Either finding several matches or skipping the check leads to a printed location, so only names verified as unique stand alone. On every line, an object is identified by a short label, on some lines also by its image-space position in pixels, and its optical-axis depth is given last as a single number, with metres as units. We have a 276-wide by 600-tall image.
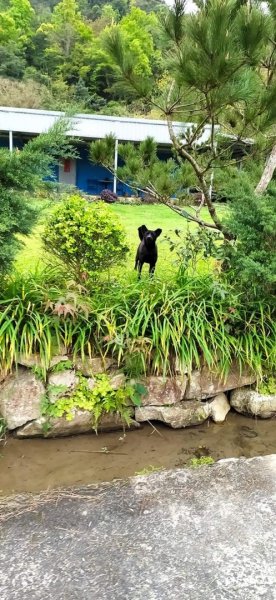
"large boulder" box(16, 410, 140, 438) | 2.77
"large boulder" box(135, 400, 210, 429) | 2.97
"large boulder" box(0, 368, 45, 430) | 2.73
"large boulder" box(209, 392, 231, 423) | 3.09
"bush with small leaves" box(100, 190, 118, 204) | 14.87
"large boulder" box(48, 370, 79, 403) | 2.77
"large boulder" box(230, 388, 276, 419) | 3.10
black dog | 4.10
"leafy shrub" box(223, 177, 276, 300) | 2.88
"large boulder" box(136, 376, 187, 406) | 2.95
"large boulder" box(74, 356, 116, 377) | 2.86
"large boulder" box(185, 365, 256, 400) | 3.02
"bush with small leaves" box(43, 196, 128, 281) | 3.37
